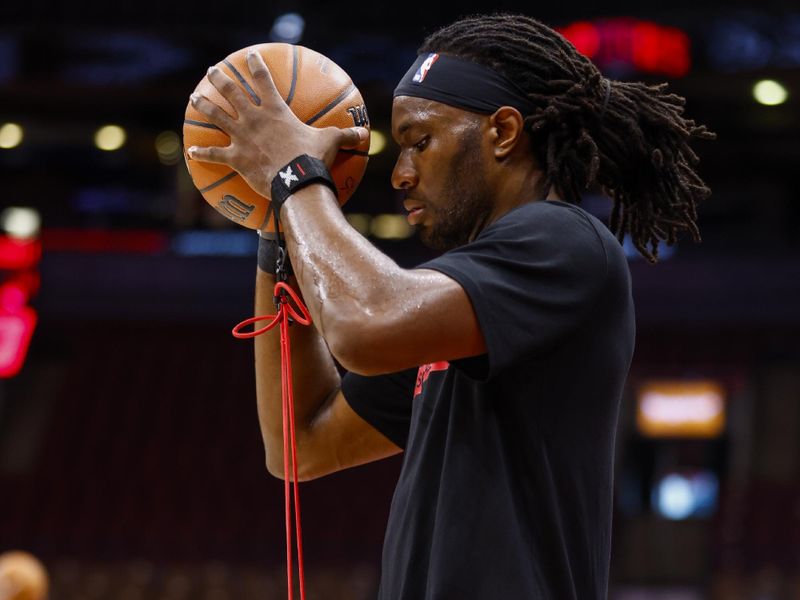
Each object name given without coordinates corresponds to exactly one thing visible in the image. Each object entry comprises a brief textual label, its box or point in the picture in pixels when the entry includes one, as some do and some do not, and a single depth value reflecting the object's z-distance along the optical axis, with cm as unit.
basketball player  182
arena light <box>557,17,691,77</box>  1056
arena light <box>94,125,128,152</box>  1347
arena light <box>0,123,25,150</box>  1348
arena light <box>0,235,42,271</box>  1217
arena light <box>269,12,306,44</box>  1088
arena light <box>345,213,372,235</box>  1277
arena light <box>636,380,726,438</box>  1260
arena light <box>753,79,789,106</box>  1124
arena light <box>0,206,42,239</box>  1247
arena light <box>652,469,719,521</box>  1179
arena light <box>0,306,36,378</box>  1220
